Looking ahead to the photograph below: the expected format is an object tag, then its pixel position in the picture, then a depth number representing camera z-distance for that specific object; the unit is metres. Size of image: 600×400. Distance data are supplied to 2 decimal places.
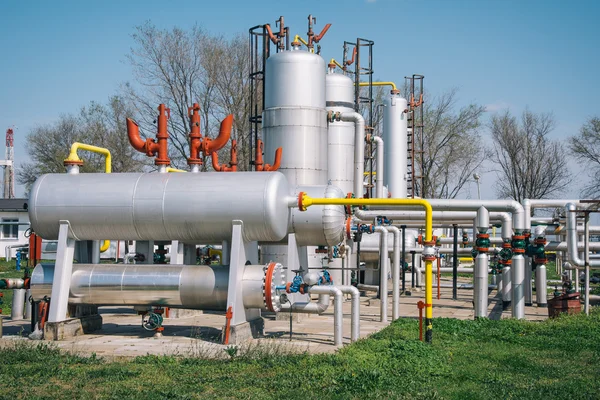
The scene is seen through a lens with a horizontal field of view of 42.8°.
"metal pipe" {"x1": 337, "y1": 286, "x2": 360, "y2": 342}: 14.53
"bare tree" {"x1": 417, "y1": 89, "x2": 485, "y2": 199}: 55.62
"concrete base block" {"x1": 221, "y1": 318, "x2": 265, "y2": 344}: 14.05
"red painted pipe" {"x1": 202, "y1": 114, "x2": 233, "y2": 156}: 15.77
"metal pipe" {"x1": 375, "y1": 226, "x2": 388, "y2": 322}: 18.08
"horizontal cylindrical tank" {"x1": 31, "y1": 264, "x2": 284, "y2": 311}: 14.60
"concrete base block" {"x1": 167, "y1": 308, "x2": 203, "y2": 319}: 19.23
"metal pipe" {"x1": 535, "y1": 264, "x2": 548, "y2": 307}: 22.44
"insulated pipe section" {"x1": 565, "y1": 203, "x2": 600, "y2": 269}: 19.02
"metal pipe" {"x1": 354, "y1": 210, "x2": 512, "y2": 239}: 21.21
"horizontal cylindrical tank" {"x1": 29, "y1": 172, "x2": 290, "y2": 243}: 14.51
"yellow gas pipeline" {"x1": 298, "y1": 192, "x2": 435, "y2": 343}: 13.43
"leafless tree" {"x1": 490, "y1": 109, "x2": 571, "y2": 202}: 55.69
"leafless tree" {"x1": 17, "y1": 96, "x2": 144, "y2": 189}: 46.84
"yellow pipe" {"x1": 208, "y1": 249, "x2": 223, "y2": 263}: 31.27
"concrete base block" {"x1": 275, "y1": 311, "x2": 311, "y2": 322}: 18.66
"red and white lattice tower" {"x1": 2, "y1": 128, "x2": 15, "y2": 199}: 78.44
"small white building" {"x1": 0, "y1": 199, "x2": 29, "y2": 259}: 51.09
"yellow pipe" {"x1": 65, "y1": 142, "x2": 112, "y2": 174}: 16.28
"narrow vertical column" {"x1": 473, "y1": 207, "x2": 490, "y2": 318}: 17.05
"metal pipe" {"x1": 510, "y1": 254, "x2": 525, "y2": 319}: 17.20
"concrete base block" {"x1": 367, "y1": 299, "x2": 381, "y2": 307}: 23.12
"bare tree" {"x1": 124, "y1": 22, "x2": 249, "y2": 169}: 42.25
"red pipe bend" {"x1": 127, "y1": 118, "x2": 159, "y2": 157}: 15.94
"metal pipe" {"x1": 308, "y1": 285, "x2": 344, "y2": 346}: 14.22
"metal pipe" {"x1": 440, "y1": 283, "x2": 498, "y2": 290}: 29.23
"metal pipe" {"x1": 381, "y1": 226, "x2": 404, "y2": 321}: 18.22
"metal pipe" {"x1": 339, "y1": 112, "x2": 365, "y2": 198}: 22.66
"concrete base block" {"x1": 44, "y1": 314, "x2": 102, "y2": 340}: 14.84
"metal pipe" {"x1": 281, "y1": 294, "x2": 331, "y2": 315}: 15.99
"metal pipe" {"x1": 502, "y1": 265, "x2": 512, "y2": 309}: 20.83
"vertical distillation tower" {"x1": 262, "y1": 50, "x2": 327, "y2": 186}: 20.27
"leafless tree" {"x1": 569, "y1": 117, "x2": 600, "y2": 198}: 51.41
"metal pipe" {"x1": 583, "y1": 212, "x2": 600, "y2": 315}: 18.61
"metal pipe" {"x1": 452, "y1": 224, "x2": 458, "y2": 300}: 24.81
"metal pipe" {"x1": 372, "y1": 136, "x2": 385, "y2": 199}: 26.64
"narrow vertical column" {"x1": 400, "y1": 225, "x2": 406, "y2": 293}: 25.28
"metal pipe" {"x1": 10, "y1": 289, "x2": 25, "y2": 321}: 18.89
